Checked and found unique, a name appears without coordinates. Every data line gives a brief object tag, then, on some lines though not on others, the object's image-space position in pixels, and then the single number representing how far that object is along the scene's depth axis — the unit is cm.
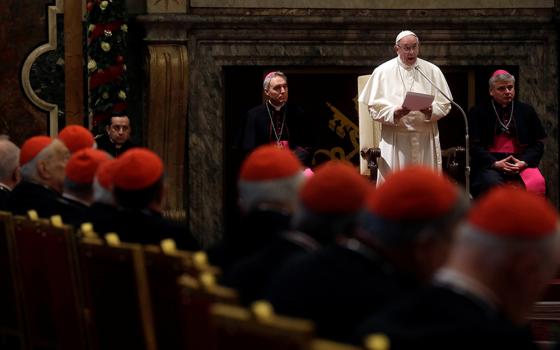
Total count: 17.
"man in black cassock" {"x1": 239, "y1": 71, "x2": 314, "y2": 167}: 2300
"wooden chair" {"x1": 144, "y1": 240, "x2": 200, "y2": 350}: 848
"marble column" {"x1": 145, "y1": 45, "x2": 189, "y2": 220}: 2509
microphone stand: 2028
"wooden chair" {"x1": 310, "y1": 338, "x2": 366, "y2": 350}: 512
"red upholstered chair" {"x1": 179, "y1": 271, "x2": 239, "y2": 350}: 664
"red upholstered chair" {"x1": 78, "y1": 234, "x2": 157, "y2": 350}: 867
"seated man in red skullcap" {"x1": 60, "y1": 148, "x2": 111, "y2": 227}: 1314
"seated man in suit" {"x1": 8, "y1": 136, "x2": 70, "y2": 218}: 1404
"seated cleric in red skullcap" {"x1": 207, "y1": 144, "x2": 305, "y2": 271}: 887
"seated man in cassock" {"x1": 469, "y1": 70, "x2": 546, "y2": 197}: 2245
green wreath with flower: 2462
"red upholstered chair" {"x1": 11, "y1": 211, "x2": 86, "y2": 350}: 1002
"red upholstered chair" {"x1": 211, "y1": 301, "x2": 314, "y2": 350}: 530
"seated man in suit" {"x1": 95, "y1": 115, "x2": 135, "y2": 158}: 2258
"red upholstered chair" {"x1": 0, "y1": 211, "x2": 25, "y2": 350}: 1173
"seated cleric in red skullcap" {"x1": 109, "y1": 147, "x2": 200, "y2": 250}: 1103
